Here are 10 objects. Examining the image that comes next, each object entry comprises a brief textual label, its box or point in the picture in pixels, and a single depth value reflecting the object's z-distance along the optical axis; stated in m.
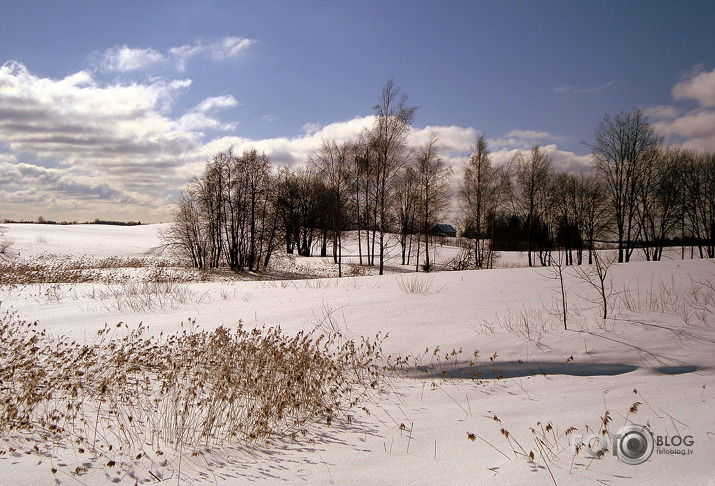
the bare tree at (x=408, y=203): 28.05
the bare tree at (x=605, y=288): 7.37
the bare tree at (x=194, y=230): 32.03
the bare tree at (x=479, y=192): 28.62
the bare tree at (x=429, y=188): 27.09
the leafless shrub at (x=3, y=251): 31.20
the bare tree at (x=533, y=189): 30.61
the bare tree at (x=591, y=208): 31.82
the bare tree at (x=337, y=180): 28.48
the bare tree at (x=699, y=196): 28.41
